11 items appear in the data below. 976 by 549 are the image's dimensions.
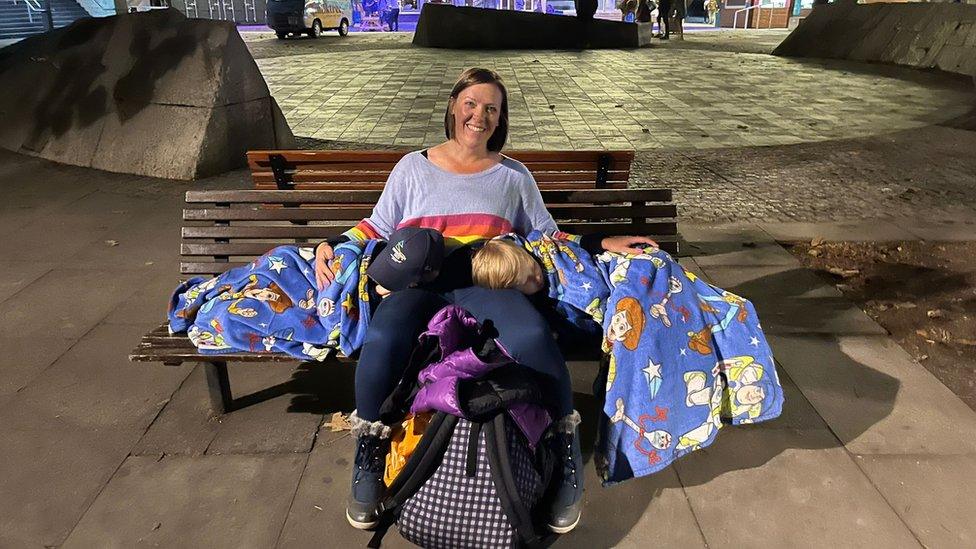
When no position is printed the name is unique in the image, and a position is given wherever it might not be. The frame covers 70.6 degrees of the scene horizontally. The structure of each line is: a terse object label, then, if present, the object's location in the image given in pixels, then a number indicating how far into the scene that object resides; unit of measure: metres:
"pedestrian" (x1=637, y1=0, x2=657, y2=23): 23.55
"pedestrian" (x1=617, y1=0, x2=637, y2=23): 27.14
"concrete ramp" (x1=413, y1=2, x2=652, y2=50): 20.55
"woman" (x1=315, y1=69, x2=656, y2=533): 2.31
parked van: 24.56
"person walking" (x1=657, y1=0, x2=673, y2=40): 24.47
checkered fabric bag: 2.05
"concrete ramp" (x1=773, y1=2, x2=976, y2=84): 14.29
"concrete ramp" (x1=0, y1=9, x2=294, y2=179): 6.86
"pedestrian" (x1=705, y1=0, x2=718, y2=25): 32.53
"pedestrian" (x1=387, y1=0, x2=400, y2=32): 30.80
